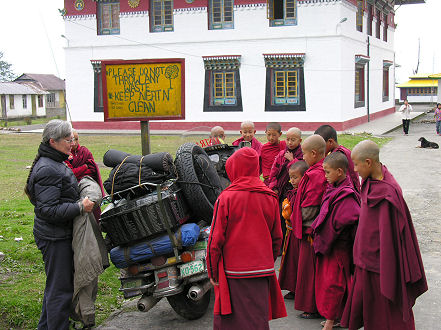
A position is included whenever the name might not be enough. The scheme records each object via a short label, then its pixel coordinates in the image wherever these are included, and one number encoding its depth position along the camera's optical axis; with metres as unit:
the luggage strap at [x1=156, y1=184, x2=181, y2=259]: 4.70
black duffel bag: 5.00
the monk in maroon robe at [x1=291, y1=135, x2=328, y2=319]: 5.19
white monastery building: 25.58
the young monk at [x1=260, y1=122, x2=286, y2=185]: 7.56
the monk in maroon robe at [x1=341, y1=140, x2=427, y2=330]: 4.14
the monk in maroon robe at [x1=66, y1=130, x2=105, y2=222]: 5.86
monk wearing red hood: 3.96
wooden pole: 6.93
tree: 84.38
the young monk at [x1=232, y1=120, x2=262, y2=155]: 7.94
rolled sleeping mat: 5.16
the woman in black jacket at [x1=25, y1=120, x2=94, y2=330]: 4.48
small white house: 49.94
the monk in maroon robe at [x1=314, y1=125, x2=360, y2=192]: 5.93
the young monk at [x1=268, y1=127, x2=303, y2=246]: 6.40
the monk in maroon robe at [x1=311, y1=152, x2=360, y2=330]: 4.83
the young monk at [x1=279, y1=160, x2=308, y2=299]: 5.62
